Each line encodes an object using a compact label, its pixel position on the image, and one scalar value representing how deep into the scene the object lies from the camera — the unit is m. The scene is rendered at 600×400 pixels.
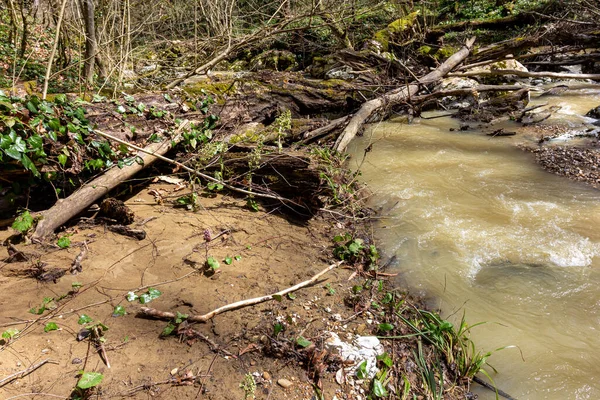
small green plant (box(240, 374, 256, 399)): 2.02
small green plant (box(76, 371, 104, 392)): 1.77
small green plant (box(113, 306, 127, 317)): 2.34
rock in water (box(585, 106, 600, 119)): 7.27
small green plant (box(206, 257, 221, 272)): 2.91
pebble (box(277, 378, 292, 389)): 2.12
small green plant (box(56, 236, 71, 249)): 2.88
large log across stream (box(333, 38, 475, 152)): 5.75
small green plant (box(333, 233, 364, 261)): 3.55
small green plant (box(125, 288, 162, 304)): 2.48
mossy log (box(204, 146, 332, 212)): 3.88
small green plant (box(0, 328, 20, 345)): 1.98
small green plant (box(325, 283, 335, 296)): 2.98
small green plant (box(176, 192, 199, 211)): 3.81
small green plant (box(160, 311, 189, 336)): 2.27
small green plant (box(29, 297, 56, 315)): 2.23
